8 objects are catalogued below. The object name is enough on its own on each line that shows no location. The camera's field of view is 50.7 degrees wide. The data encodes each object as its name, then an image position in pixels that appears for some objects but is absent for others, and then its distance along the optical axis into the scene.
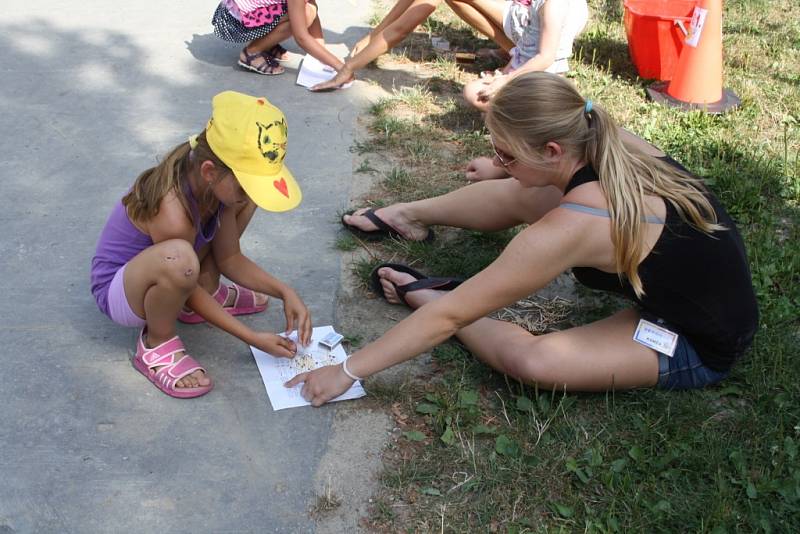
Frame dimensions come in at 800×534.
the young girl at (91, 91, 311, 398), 2.33
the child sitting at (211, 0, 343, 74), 4.79
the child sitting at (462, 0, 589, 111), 4.11
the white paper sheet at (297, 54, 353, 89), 4.80
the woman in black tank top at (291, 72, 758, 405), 2.28
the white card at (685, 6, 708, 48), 4.62
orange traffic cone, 4.61
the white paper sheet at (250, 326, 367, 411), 2.63
